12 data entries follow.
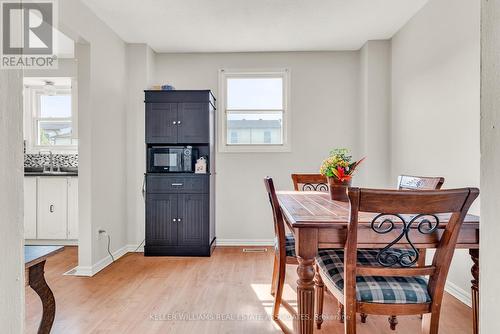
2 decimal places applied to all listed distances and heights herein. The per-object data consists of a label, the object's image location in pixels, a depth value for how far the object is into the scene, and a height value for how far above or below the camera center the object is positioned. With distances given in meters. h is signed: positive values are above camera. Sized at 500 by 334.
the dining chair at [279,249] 2.04 -0.58
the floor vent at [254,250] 3.84 -1.06
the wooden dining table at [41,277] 1.39 -0.54
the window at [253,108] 4.14 +0.75
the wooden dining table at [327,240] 1.43 -0.34
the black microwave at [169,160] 3.67 +0.06
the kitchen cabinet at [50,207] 3.88 -0.53
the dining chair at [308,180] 3.14 -0.15
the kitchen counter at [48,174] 3.87 -0.12
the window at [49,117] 4.43 +0.68
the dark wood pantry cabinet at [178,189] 3.61 -0.28
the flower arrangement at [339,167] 2.16 -0.01
